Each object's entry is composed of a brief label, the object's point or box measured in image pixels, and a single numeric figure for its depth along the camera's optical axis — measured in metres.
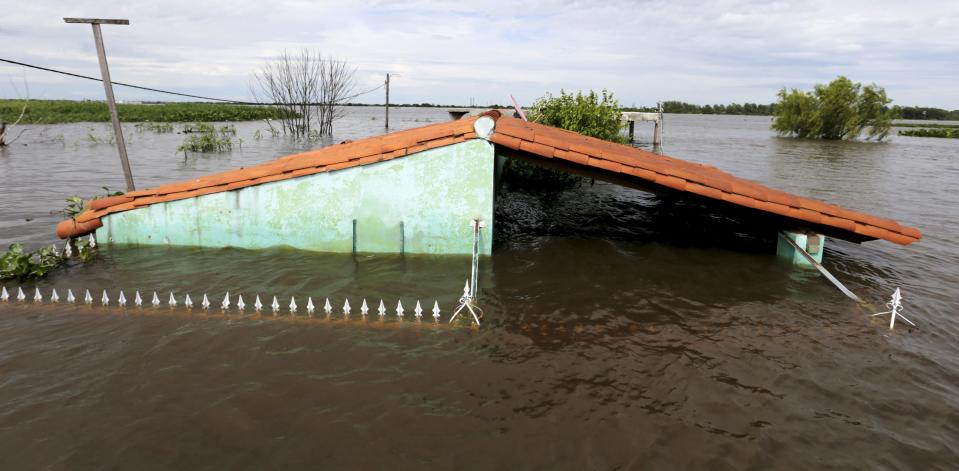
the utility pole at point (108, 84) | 9.70
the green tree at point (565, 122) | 16.23
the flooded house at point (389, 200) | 7.91
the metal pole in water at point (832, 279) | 7.57
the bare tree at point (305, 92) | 34.88
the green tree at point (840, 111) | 47.53
